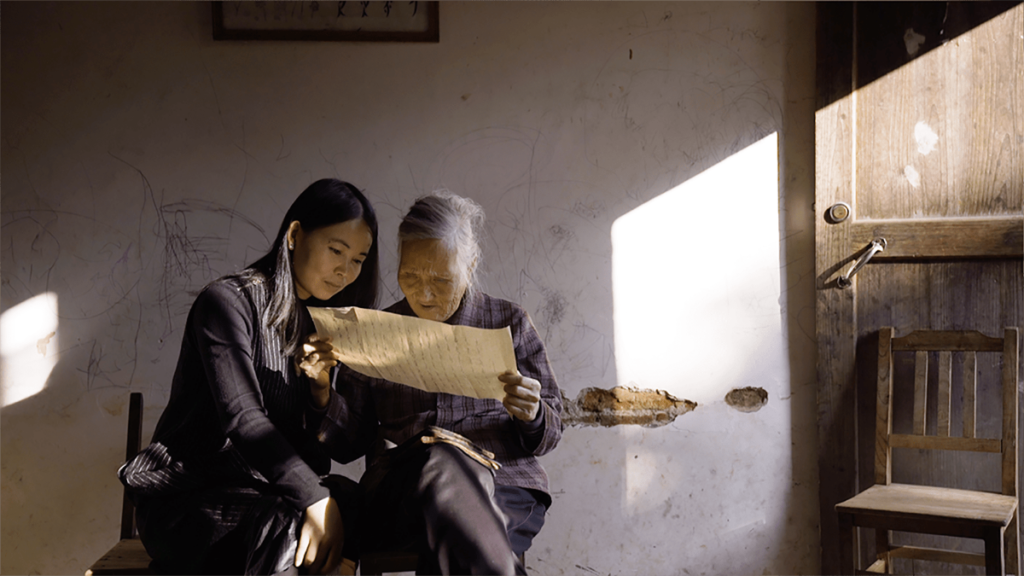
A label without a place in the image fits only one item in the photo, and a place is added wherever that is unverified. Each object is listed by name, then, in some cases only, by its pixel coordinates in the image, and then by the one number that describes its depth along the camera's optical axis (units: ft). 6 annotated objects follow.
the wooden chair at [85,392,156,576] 5.00
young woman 4.25
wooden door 7.54
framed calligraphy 7.82
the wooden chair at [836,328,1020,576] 6.10
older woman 4.07
